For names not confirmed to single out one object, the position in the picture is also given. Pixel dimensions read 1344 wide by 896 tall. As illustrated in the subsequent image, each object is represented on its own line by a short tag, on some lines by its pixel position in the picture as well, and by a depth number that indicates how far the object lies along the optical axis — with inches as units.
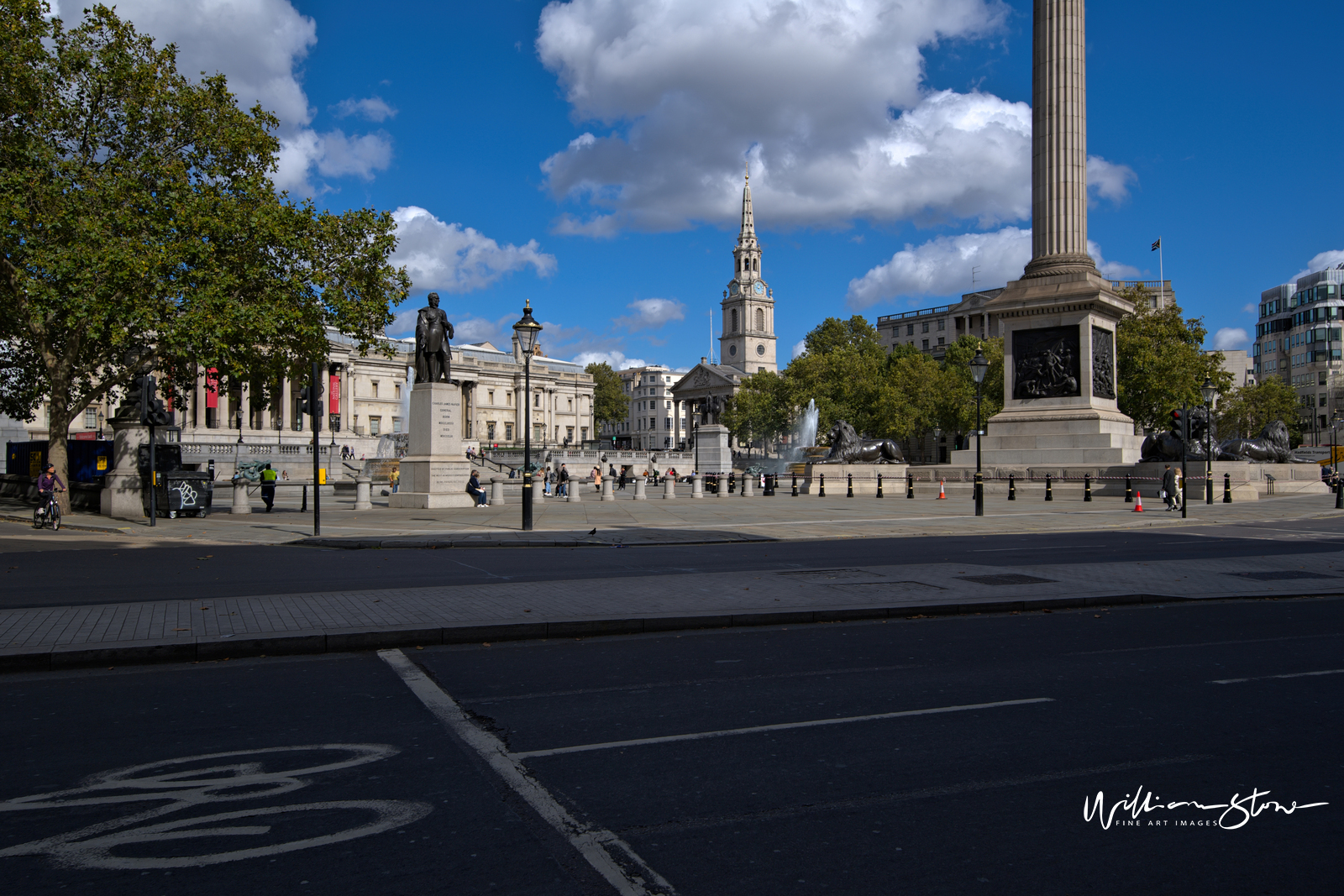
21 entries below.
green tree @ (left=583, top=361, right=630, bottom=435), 6565.0
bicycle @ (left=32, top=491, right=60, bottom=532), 904.9
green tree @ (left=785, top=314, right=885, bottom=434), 3769.7
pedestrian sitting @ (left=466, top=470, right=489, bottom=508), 1229.1
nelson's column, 1425.9
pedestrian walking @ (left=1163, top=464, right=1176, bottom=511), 1148.5
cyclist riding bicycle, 913.5
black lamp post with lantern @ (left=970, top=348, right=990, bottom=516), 1026.1
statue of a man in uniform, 1170.0
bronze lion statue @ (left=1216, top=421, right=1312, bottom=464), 1562.5
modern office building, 4899.1
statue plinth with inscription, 1163.9
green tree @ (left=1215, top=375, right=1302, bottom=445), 3186.5
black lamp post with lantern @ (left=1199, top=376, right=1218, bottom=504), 1198.3
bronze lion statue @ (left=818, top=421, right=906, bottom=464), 1835.6
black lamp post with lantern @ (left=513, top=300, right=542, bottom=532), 922.1
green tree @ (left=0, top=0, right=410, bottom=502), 976.3
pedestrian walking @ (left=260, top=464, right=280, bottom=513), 1190.9
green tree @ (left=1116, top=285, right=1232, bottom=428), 2390.5
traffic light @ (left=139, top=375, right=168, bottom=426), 948.0
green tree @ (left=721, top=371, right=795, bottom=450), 4259.4
